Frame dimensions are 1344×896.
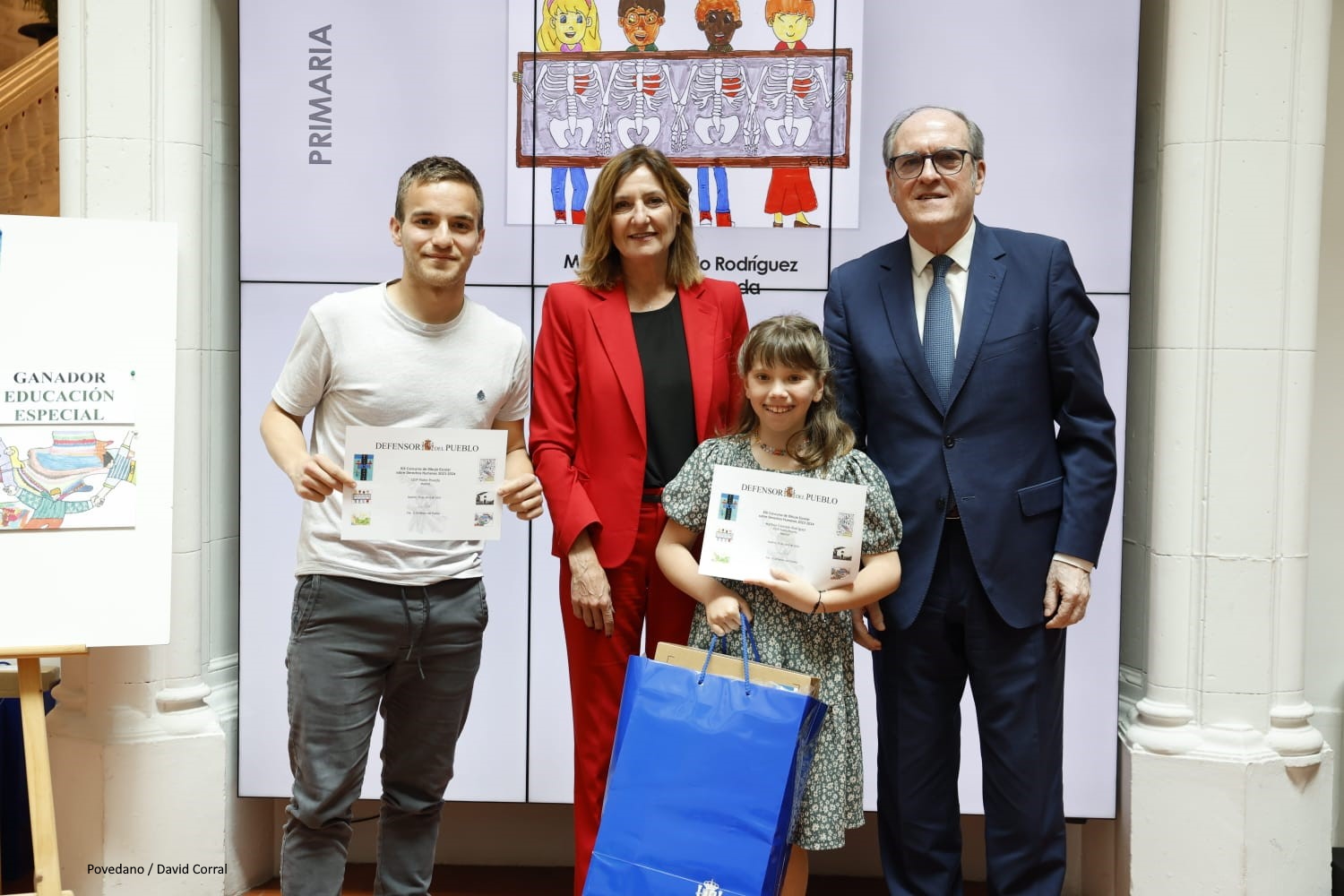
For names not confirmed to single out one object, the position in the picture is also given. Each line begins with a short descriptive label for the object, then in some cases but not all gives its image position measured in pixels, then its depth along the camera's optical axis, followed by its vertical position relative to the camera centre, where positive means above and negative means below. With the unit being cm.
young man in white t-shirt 249 -37
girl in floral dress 246 -41
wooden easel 287 -105
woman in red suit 267 -5
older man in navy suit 254 -21
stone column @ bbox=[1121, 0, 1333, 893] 329 -21
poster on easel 293 -17
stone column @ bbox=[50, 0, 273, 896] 341 -52
